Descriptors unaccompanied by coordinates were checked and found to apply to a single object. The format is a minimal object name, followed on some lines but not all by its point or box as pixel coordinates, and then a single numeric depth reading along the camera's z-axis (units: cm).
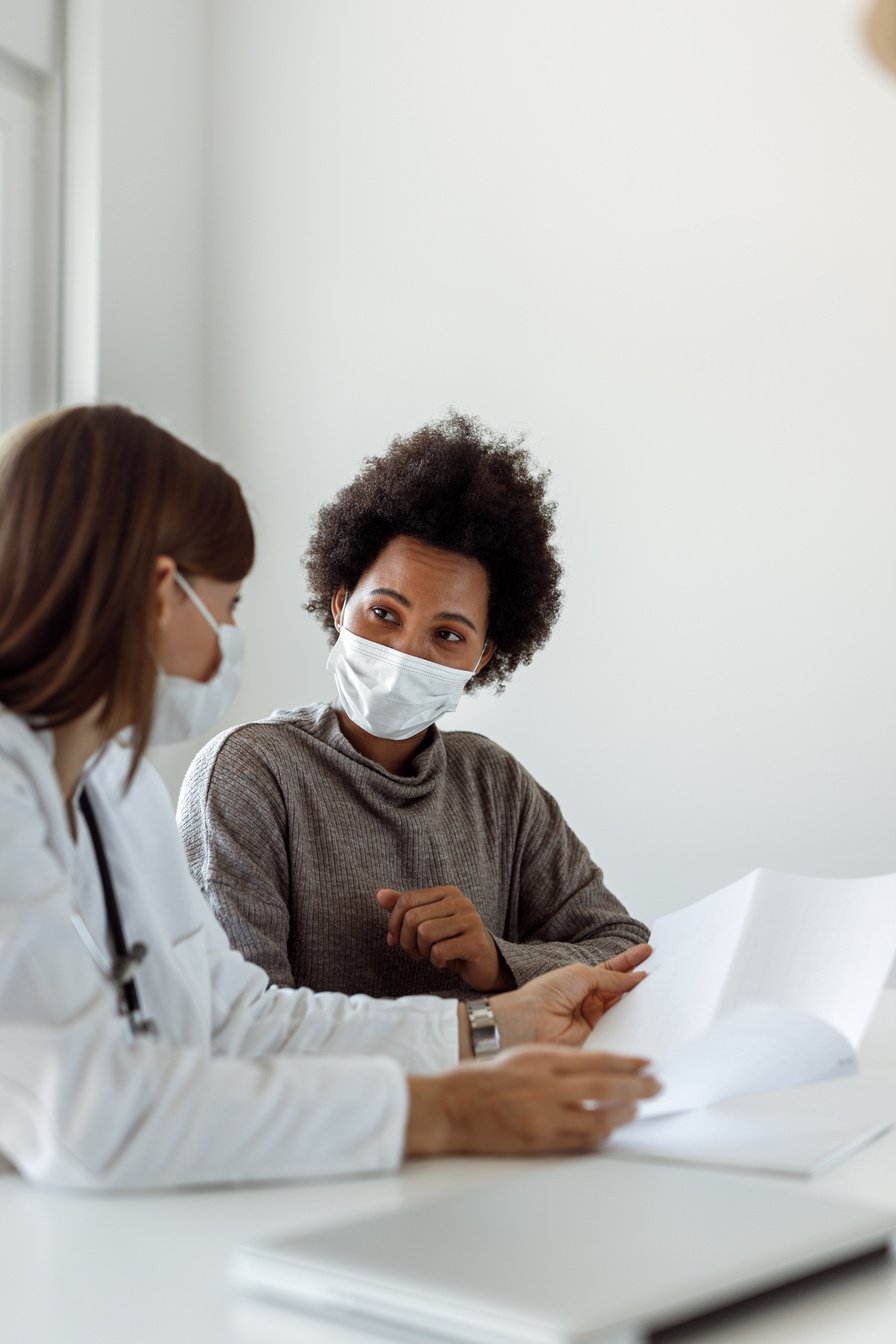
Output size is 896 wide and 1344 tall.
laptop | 56
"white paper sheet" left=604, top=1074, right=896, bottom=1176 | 86
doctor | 79
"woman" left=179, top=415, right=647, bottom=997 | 147
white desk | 59
